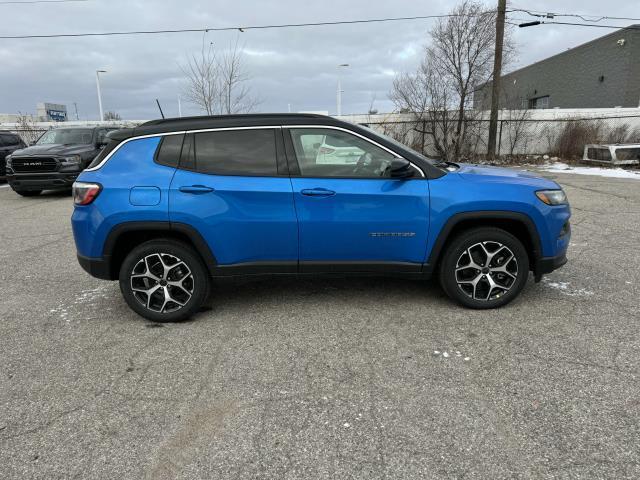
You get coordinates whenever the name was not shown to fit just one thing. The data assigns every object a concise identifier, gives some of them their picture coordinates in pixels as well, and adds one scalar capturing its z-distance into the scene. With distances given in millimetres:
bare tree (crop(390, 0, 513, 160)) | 18859
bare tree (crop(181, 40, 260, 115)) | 19797
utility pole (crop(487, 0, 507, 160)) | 17656
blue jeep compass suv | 3730
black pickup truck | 11273
